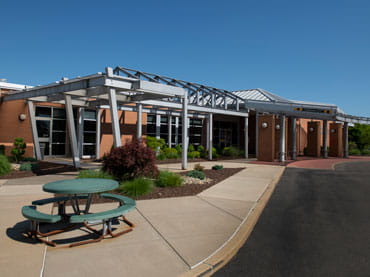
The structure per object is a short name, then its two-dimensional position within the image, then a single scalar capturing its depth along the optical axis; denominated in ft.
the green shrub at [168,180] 31.99
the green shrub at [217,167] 49.52
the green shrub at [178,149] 72.47
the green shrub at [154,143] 62.75
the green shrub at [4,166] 38.45
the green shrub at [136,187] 27.37
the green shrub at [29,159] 50.70
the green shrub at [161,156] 64.18
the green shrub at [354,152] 114.42
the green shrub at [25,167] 42.57
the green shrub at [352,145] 119.85
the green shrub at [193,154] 71.92
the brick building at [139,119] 43.45
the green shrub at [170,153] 67.10
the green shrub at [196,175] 38.29
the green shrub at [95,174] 30.69
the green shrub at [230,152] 81.05
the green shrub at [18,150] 50.95
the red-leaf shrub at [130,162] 31.17
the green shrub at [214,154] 75.63
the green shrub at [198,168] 44.35
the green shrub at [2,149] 52.51
